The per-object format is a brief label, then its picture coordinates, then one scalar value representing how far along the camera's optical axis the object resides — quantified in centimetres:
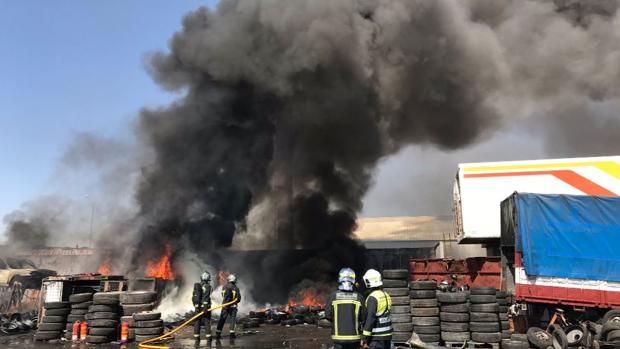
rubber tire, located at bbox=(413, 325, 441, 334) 1084
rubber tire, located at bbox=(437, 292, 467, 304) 1077
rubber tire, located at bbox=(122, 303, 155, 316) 1255
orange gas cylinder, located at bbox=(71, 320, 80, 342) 1169
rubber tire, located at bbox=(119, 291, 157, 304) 1280
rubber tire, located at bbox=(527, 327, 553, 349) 940
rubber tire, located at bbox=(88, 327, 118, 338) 1145
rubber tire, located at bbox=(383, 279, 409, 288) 1153
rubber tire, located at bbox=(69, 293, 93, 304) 1230
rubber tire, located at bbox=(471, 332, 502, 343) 1030
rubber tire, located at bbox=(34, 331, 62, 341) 1206
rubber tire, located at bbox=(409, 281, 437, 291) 1135
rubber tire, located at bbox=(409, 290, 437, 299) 1120
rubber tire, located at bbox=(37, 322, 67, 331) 1207
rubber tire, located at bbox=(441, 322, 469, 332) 1059
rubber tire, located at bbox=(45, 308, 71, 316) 1215
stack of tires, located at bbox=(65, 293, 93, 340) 1222
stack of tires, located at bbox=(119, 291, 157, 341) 1244
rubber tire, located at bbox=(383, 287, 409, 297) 1138
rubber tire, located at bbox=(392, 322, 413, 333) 1084
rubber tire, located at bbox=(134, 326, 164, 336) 1168
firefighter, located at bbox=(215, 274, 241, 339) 1170
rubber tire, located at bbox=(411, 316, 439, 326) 1093
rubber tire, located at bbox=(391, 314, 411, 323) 1096
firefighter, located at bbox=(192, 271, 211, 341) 1134
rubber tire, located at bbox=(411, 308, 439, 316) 1102
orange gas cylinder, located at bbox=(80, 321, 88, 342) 1173
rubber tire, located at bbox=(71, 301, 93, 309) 1229
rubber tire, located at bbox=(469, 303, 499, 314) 1059
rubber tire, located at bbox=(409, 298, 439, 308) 1110
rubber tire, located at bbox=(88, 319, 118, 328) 1149
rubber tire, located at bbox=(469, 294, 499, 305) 1070
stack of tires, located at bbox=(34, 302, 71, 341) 1207
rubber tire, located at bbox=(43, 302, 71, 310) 1219
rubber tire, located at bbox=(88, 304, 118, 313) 1166
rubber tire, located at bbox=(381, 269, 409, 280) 1164
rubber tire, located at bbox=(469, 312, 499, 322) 1048
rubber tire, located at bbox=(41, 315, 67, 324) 1211
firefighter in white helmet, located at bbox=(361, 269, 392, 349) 576
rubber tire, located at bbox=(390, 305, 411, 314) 1105
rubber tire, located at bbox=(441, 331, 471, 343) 1050
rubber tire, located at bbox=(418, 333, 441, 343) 1078
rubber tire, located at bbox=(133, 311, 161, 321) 1171
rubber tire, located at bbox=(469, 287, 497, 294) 1086
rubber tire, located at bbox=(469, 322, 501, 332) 1043
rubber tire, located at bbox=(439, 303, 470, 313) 1070
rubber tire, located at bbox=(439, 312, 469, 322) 1064
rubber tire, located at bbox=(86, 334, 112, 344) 1140
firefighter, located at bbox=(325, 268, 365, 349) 580
